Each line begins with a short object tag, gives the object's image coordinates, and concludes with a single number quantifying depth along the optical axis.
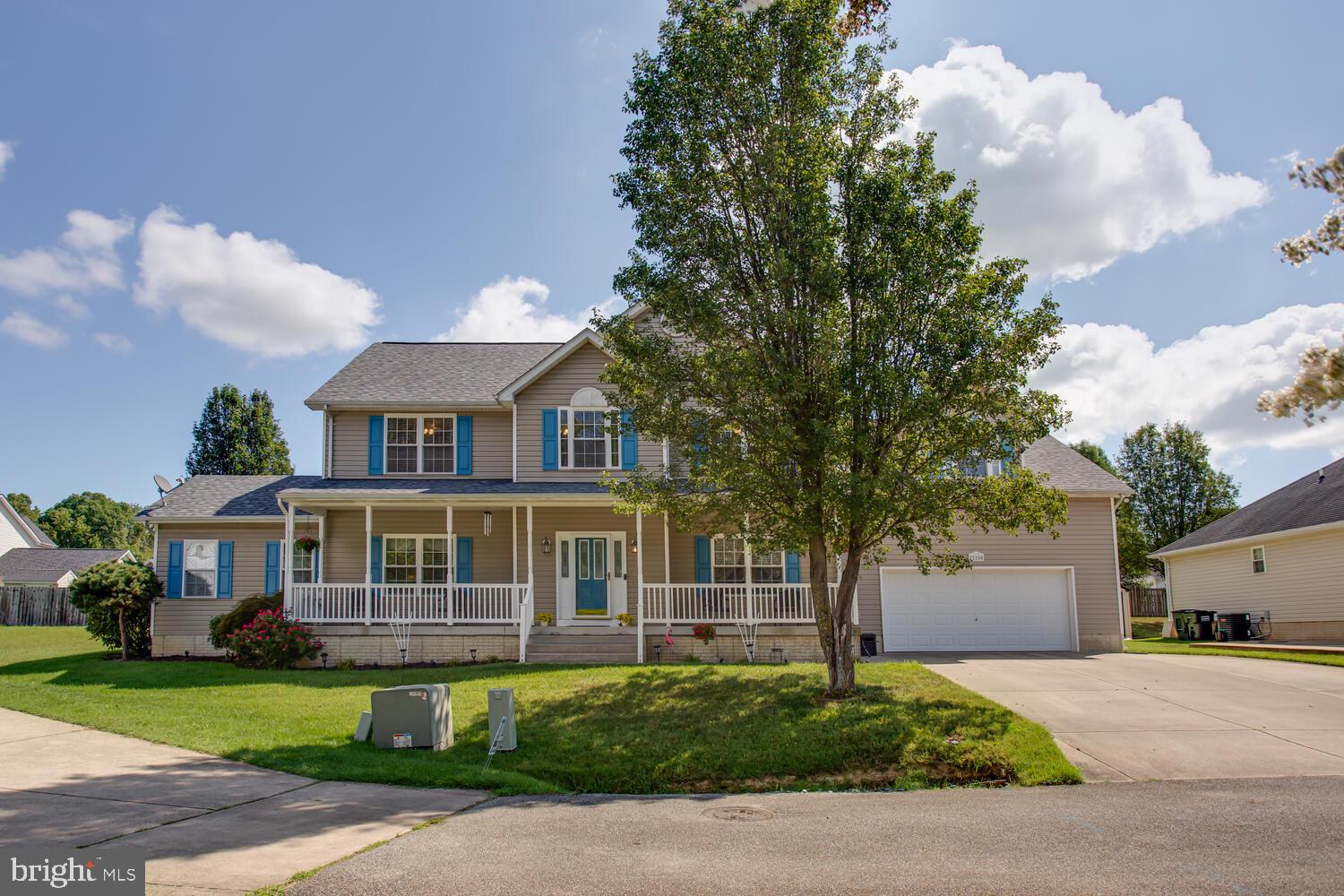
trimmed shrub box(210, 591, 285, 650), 17.53
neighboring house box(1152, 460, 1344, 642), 21.78
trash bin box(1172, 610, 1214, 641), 25.33
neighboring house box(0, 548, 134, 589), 40.41
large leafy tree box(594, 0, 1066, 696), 11.17
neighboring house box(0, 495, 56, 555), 42.94
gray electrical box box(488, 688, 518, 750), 9.46
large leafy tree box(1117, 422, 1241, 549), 41.34
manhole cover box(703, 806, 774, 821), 7.26
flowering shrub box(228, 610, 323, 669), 16.25
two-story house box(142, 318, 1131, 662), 18.44
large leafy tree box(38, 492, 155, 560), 75.81
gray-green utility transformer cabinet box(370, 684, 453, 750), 9.59
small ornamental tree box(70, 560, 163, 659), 18.67
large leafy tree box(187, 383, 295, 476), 39.38
